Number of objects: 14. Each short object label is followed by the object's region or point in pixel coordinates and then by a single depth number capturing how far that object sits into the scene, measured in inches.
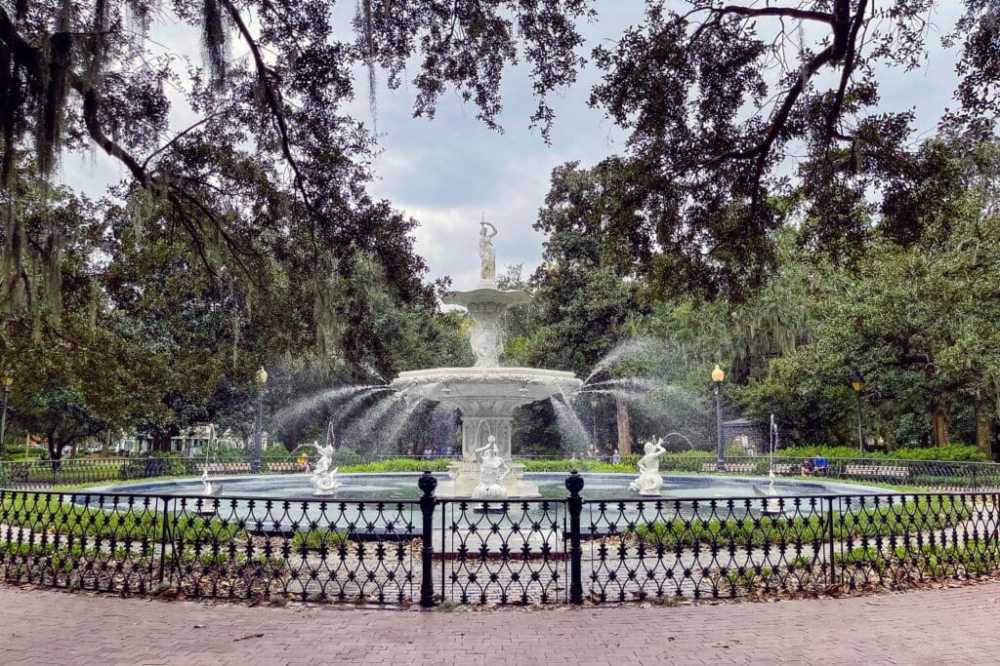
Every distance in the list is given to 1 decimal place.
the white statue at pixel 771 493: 587.0
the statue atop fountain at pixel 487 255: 634.2
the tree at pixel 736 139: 346.0
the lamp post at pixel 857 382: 1102.0
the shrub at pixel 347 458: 1327.5
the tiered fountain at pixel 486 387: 559.5
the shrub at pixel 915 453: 998.1
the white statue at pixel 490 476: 519.2
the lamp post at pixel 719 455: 1051.3
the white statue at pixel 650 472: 610.2
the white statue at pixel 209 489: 631.2
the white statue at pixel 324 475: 624.1
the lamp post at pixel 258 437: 960.3
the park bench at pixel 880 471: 890.7
